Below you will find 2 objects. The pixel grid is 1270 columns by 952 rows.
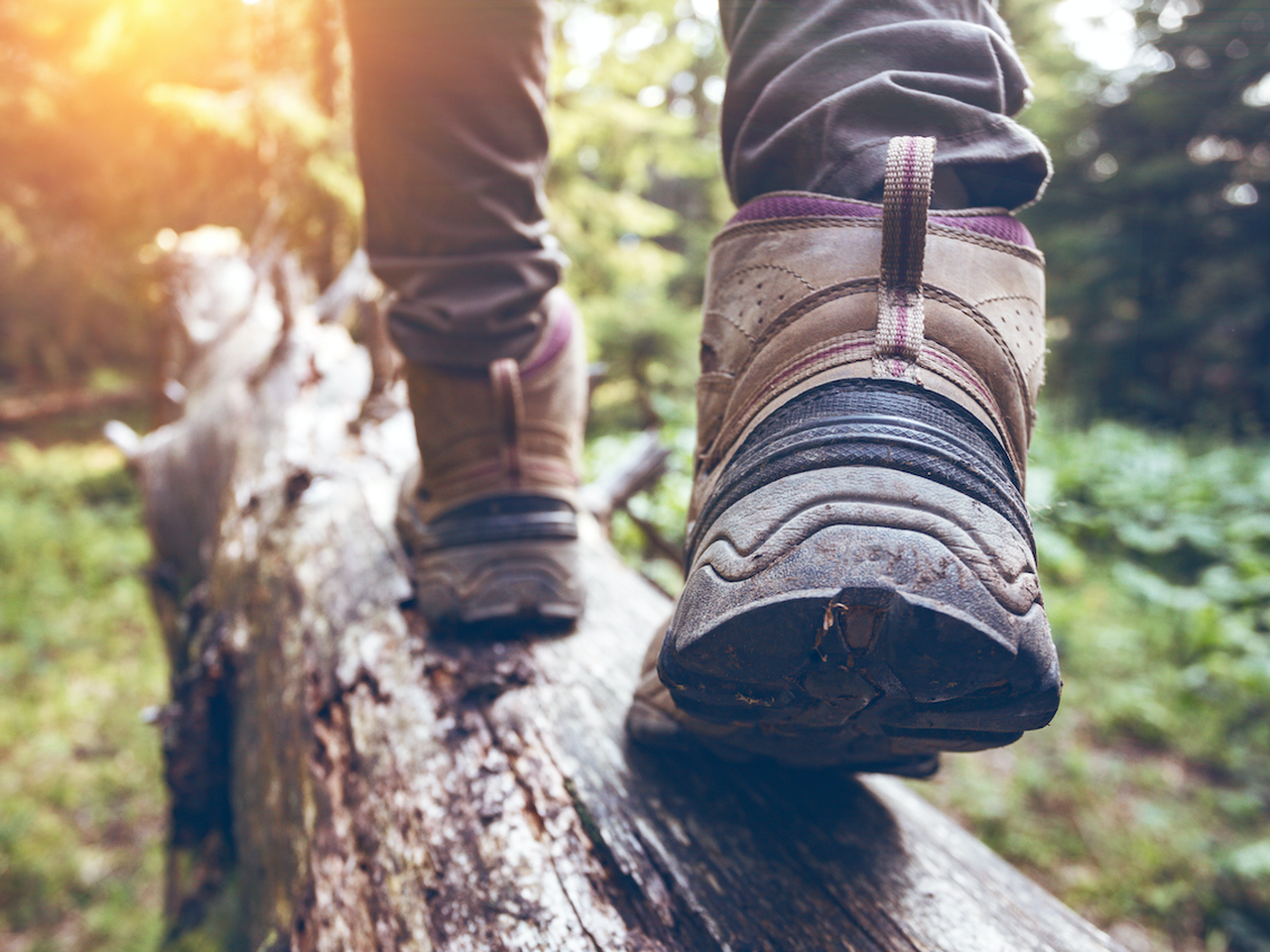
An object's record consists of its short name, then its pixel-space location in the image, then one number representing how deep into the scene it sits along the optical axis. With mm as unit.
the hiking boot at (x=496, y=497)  393
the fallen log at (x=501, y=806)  285
